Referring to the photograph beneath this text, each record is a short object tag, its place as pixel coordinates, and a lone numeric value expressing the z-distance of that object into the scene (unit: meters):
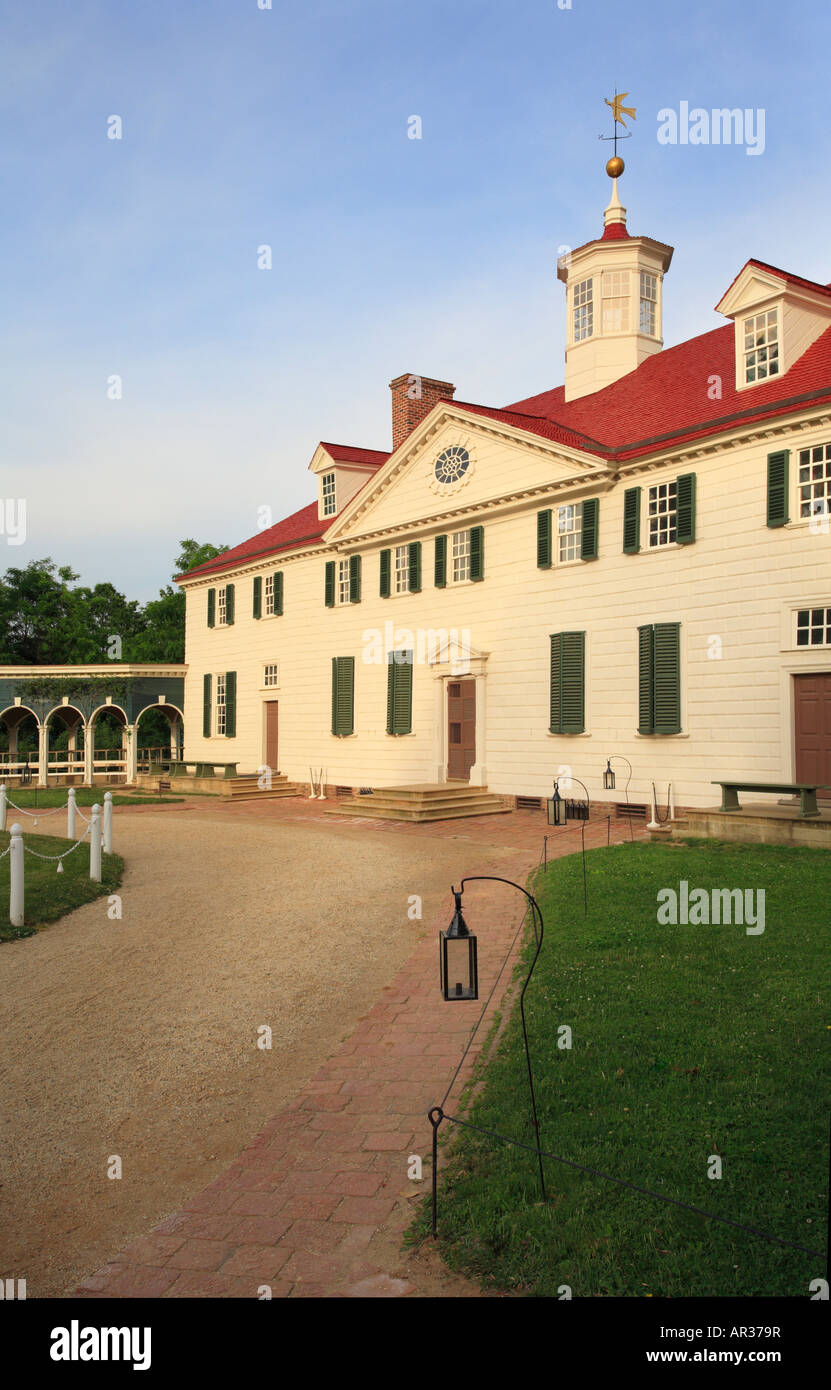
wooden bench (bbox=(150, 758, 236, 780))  28.62
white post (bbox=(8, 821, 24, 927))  10.05
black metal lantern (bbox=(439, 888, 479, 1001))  4.83
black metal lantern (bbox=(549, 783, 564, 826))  11.95
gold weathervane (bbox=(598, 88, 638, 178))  24.48
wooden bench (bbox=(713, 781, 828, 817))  13.59
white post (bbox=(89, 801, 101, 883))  12.49
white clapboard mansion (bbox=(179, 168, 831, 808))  15.88
